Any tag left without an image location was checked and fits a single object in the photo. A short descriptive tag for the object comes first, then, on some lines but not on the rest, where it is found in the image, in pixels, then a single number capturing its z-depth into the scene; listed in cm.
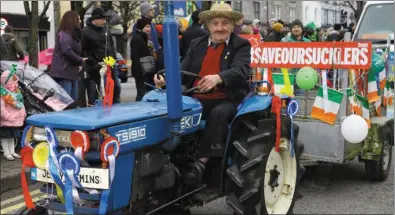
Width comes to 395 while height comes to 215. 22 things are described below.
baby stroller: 699
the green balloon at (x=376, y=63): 583
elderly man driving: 409
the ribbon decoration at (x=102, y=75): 408
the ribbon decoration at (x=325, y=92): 543
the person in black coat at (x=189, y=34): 786
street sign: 1284
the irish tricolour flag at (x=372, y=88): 592
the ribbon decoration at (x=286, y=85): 585
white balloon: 514
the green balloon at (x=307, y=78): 551
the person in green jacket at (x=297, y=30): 862
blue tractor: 319
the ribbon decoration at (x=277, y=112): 429
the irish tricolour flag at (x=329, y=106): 541
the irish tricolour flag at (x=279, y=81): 588
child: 666
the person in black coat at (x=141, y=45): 798
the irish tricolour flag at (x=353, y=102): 551
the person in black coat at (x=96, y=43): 766
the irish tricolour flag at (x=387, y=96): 663
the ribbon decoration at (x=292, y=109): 445
